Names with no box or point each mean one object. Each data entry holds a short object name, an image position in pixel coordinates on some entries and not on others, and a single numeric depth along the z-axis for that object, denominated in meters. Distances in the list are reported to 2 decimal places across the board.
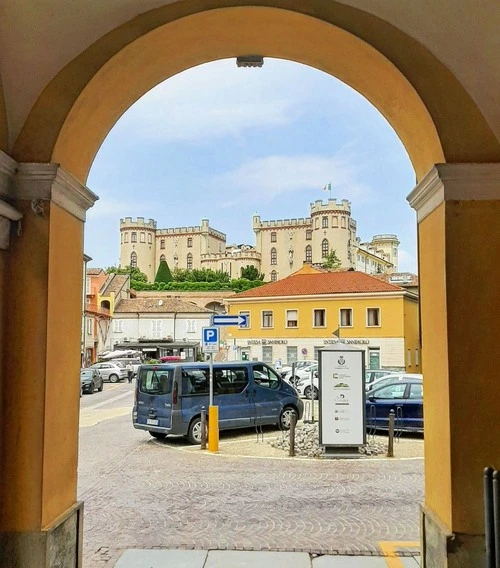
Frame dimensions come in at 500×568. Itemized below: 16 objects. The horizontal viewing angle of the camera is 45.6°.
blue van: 12.96
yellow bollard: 11.81
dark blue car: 13.66
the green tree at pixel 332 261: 93.75
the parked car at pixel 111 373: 38.38
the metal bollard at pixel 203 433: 12.37
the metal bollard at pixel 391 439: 11.31
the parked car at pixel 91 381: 30.19
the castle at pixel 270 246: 98.00
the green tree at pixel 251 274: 106.75
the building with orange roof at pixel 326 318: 39.22
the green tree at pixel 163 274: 108.81
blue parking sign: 12.22
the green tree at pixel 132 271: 109.25
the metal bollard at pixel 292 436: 11.41
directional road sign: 11.88
